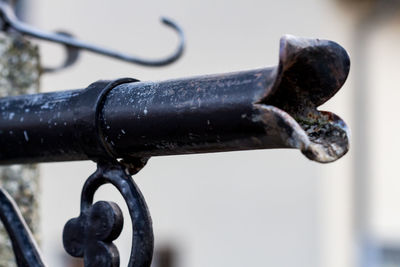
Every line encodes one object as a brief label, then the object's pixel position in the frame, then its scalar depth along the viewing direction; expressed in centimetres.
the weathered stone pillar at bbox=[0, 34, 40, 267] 149
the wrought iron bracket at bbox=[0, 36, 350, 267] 111
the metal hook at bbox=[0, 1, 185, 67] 146
